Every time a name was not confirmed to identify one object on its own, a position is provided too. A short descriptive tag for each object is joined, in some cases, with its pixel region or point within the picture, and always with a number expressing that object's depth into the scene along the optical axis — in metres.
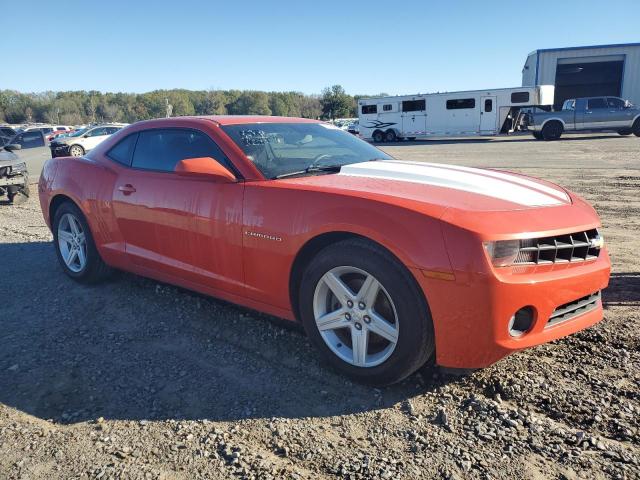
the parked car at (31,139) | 14.87
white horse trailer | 27.58
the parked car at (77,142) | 22.32
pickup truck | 23.55
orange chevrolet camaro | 2.45
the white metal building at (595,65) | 34.50
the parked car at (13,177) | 9.48
